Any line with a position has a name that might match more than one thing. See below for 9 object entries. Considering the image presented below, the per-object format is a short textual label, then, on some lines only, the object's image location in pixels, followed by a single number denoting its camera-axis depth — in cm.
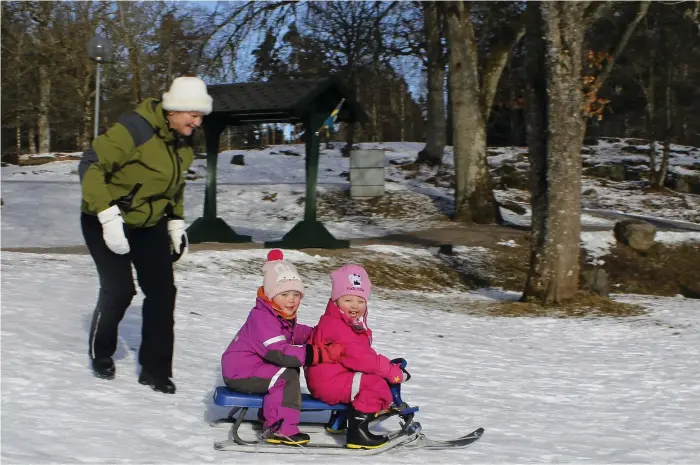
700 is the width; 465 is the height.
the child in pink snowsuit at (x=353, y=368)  466
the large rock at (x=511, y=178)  2484
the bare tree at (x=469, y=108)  1836
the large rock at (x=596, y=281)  1337
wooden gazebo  1425
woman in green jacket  509
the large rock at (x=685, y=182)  2591
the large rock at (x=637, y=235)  1759
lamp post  1908
